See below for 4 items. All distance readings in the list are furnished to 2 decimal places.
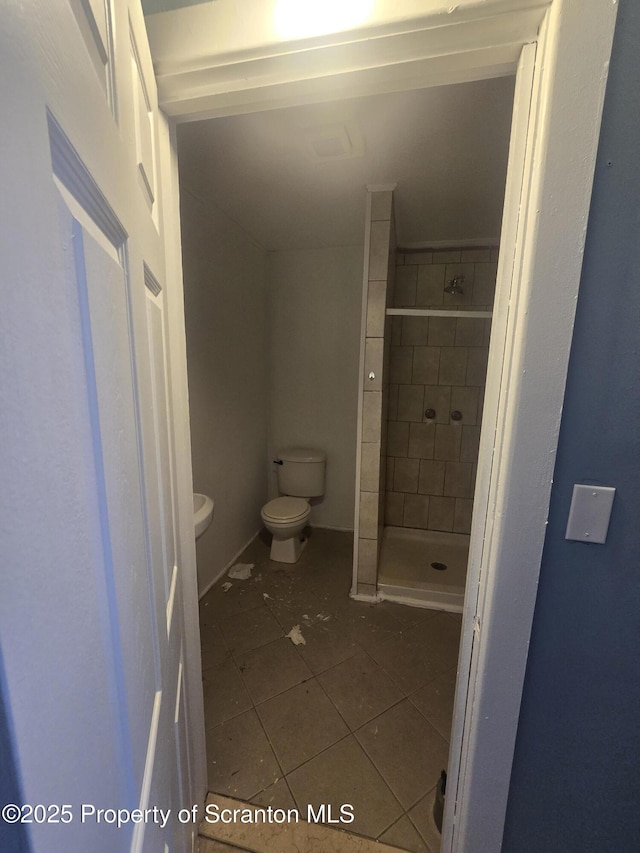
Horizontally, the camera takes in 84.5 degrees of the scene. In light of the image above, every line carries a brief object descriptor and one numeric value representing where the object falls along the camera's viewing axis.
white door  0.24
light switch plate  0.68
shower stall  2.27
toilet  2.49
